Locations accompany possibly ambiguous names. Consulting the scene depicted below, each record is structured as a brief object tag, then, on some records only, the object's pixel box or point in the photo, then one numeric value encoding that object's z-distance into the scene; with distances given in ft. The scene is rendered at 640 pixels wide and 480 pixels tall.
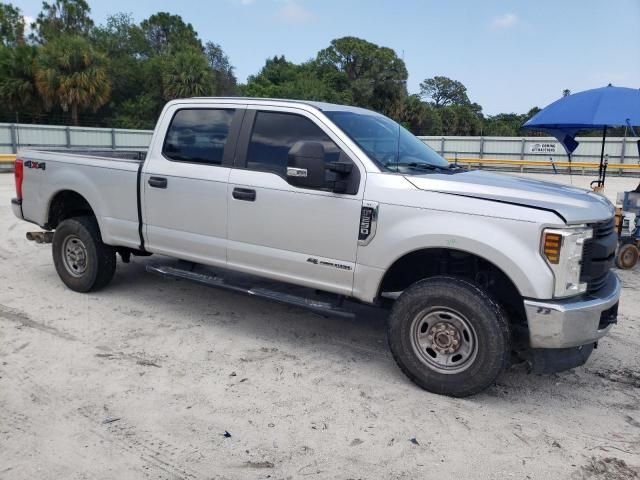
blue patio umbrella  26.50
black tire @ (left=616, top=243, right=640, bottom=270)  27.43
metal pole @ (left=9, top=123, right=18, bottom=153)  77.87
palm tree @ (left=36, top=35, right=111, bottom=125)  111.96
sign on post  99.66
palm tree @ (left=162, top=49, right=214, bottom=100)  132.05
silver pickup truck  12.23
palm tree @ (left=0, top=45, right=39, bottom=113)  112.37
